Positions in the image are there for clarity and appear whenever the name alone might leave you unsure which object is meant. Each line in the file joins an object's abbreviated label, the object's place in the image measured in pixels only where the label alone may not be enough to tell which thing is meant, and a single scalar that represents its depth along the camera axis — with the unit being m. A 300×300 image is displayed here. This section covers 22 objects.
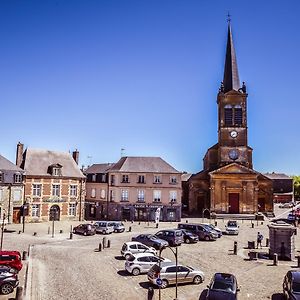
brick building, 46.54
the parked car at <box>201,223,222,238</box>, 37.84
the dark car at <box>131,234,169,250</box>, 29.73
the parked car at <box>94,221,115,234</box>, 39.06
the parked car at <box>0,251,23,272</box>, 21.23
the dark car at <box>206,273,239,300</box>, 15.97
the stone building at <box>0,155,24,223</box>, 43.06
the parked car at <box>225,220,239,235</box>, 40.22
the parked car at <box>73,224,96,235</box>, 37.67
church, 60.03
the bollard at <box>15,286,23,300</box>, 16.17
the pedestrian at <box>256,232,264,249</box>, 33.25
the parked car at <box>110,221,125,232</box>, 40.06
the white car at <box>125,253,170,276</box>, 21.78
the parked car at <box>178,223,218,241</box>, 35.84
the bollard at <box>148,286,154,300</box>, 16.14
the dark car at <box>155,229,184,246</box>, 32.03
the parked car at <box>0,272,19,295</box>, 17.69
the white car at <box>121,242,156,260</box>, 26.09
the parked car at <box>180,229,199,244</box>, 34.03
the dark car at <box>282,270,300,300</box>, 16.17
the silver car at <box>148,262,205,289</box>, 19.27
